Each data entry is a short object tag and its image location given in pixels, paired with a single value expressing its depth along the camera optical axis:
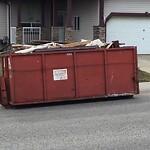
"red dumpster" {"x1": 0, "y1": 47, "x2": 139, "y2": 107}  12.20
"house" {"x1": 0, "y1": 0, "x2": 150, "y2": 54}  28.45
